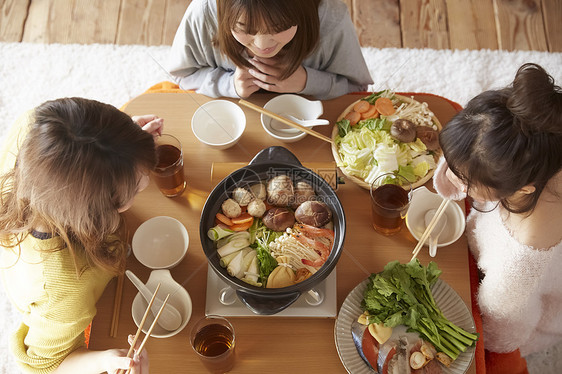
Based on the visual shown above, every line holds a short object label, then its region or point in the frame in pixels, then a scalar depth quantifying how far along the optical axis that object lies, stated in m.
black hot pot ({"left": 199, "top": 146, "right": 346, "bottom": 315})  1.31
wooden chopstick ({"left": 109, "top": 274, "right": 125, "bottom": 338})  1.47
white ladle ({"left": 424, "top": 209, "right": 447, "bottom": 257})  1.54
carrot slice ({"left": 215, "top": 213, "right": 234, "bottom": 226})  1.46
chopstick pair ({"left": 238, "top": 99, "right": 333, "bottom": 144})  1.68
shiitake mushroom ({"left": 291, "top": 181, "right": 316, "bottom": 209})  1.47
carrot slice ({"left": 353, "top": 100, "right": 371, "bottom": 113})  1.75
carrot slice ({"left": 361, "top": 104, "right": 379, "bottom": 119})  1.75
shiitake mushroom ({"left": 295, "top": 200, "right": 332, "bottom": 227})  1.43
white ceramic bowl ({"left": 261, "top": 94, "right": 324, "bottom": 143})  1.75
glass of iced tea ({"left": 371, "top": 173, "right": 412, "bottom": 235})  1.54
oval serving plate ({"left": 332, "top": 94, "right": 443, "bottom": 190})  1.64
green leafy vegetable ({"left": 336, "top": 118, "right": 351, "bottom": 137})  1.72
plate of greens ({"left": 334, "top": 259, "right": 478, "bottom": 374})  1.39
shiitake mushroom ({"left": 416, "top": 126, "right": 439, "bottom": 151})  1.69
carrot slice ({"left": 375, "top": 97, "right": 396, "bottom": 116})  1.75
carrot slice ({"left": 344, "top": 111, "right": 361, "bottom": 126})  1.74
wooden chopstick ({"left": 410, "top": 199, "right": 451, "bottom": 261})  1.52
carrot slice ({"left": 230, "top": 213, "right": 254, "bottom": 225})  1.46
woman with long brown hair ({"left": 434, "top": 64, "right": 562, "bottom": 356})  1.23
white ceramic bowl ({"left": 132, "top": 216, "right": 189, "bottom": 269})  1.56
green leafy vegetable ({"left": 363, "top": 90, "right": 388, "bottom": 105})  1.78
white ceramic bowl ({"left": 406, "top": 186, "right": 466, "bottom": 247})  1.58
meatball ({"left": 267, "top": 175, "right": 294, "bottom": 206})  1.47
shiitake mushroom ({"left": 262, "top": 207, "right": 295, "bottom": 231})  1.47
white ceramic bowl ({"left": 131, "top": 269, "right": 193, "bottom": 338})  1.46
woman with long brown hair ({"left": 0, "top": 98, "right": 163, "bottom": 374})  1.23
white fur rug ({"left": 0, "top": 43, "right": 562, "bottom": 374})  2.99
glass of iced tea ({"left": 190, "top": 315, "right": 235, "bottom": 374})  1.34
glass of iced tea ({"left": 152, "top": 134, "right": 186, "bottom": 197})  1.60
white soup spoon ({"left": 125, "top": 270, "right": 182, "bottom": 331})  1.47
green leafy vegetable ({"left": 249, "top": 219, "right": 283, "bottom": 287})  1.41
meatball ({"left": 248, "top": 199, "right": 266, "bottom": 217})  1.48
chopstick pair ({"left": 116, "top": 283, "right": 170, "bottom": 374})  1.32
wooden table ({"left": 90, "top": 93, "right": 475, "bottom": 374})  1.44
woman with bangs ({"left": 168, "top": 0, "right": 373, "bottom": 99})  1.53
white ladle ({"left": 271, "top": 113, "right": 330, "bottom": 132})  1.70
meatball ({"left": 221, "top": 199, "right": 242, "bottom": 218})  1.46
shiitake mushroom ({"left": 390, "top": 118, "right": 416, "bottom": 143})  1.68
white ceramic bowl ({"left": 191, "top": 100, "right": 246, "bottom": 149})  1.76
